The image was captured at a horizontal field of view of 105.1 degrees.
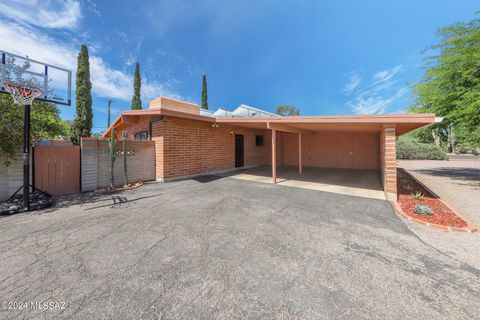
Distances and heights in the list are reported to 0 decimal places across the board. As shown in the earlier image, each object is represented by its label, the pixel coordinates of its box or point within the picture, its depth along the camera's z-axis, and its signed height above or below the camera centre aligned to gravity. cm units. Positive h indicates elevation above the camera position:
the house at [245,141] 545 +106
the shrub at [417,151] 2052 +103
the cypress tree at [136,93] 2492 +933
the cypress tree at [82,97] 1673 +596
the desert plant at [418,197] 531 -109
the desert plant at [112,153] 655 +32
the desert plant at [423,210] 408 -114
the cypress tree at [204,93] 2755 +1017
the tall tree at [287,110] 4200 +1162
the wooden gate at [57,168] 546 -20
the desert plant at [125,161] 698 +3
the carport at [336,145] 526 +93
